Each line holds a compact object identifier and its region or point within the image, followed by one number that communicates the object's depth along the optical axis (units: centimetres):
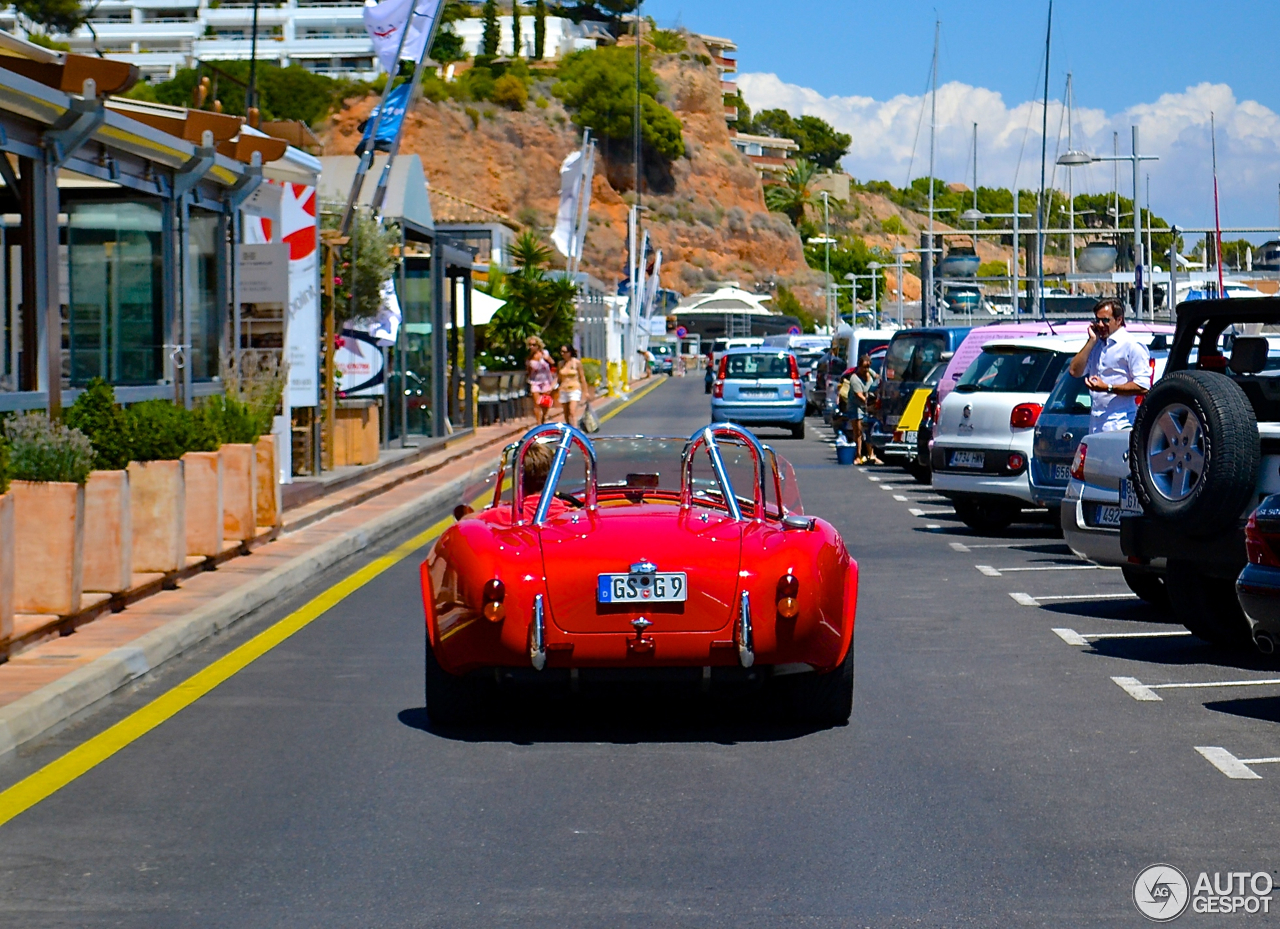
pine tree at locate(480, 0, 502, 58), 18938
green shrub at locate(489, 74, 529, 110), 16788
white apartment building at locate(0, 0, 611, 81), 16538
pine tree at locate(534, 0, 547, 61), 19188
